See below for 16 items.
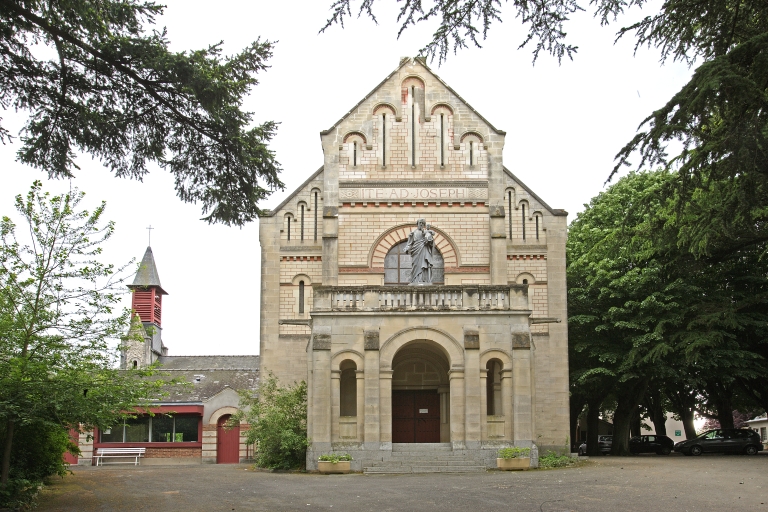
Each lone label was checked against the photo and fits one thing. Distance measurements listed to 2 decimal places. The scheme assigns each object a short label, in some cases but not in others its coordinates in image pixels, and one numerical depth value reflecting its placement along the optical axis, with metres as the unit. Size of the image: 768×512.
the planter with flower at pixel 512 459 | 24.70
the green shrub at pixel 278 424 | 26.66
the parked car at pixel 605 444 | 47.51
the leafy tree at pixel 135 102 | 10.31
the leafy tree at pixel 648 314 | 30.17
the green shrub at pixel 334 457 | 24.59
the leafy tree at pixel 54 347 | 16.16
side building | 40.31
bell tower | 57.21
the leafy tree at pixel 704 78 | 9.72
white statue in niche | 28.02
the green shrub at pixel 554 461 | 26.51
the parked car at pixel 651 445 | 45.78
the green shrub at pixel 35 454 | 18.52
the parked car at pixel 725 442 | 38.06
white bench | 39.47
